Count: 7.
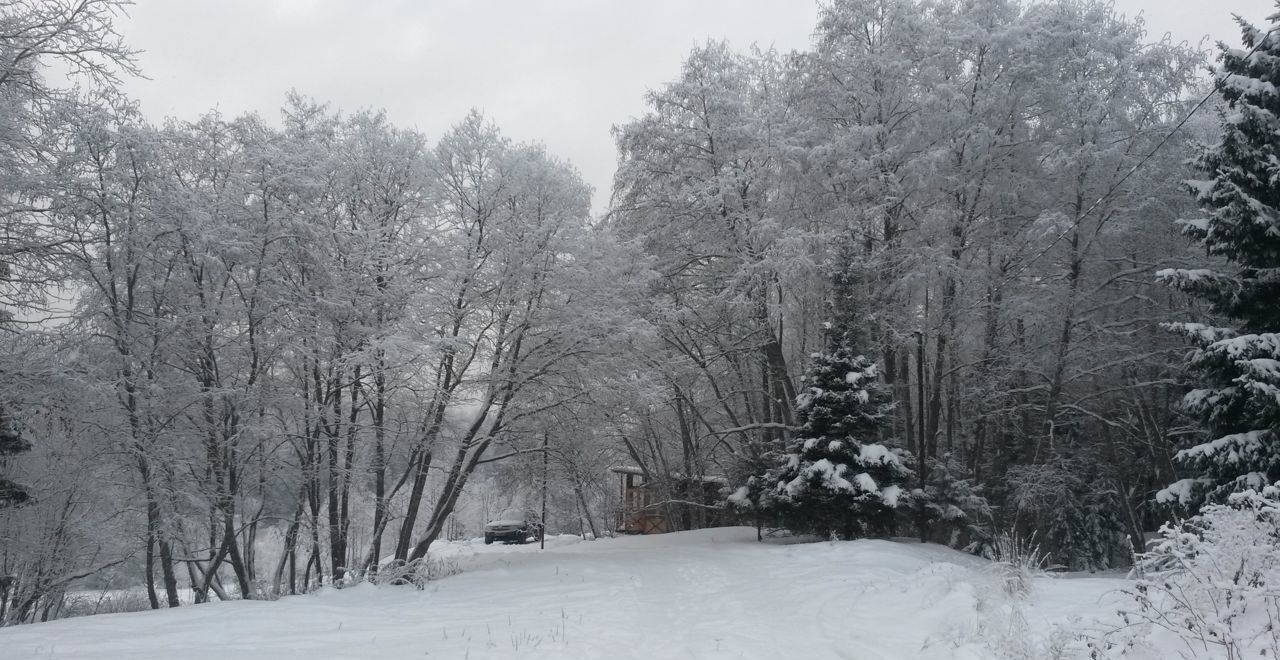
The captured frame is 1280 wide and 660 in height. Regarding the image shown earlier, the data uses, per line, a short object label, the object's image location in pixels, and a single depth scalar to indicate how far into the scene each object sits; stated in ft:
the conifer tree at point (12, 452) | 31.08
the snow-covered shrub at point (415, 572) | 33.42
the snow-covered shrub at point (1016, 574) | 20.97
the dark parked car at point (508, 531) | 102.22
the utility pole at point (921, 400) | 46.04
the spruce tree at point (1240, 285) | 31.60
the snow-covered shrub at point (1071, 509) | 44.06
